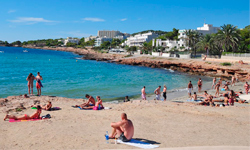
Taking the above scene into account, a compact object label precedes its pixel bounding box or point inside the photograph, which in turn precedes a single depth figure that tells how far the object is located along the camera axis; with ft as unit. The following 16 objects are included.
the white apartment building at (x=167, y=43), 289.12
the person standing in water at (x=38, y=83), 50.28
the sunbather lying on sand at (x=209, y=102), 48.06
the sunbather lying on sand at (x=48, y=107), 37.88
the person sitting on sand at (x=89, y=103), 41.70
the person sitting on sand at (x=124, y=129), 23.34
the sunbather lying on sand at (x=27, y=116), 31.63
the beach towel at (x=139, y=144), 22.02
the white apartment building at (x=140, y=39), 431.02
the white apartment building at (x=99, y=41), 589.16
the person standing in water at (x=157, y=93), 54.85
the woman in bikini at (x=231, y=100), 48.42
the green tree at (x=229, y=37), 146.83
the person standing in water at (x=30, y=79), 51.65
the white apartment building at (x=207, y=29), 293.23
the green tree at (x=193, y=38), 193.84
